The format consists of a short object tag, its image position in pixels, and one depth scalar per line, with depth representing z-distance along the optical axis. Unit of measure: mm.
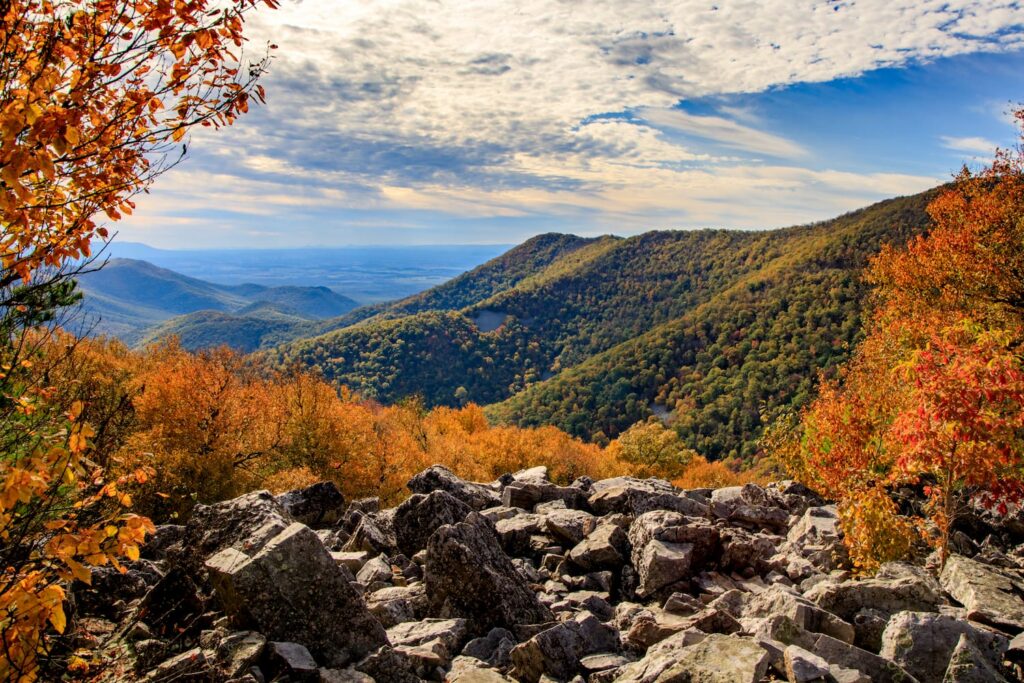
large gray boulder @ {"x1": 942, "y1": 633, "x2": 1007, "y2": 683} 6977
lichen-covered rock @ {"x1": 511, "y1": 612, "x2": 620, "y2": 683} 8852
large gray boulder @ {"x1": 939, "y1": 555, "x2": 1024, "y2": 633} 9234
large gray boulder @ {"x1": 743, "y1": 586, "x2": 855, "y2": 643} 8992
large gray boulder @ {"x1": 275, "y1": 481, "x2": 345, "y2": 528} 17766
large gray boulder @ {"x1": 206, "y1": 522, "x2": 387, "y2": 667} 8234
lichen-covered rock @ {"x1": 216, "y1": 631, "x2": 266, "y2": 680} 7145
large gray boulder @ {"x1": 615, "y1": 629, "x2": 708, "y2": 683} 7523
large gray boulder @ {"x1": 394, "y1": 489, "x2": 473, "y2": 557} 14055
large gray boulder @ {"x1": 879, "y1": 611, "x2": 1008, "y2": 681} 7770
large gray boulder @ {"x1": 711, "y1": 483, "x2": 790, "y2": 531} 18469
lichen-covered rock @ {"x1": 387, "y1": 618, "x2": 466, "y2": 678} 8797
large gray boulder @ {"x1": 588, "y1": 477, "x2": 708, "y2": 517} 17844
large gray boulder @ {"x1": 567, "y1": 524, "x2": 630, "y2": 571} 14320
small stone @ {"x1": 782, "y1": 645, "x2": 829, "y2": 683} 6977
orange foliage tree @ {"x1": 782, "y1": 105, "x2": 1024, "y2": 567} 10711
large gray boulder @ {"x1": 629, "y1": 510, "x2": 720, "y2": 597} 13227
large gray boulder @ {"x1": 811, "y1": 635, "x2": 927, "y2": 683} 7477
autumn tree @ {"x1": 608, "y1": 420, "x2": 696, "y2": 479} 55938
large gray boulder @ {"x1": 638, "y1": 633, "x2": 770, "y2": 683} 6664
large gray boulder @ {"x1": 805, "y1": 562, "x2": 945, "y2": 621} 9922
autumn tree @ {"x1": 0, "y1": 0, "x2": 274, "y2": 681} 3789
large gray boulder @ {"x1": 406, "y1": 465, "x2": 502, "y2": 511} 17703
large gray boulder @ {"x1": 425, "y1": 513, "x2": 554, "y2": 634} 10570
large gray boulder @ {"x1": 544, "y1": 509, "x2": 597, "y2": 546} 15625
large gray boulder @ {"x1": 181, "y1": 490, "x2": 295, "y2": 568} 9473
